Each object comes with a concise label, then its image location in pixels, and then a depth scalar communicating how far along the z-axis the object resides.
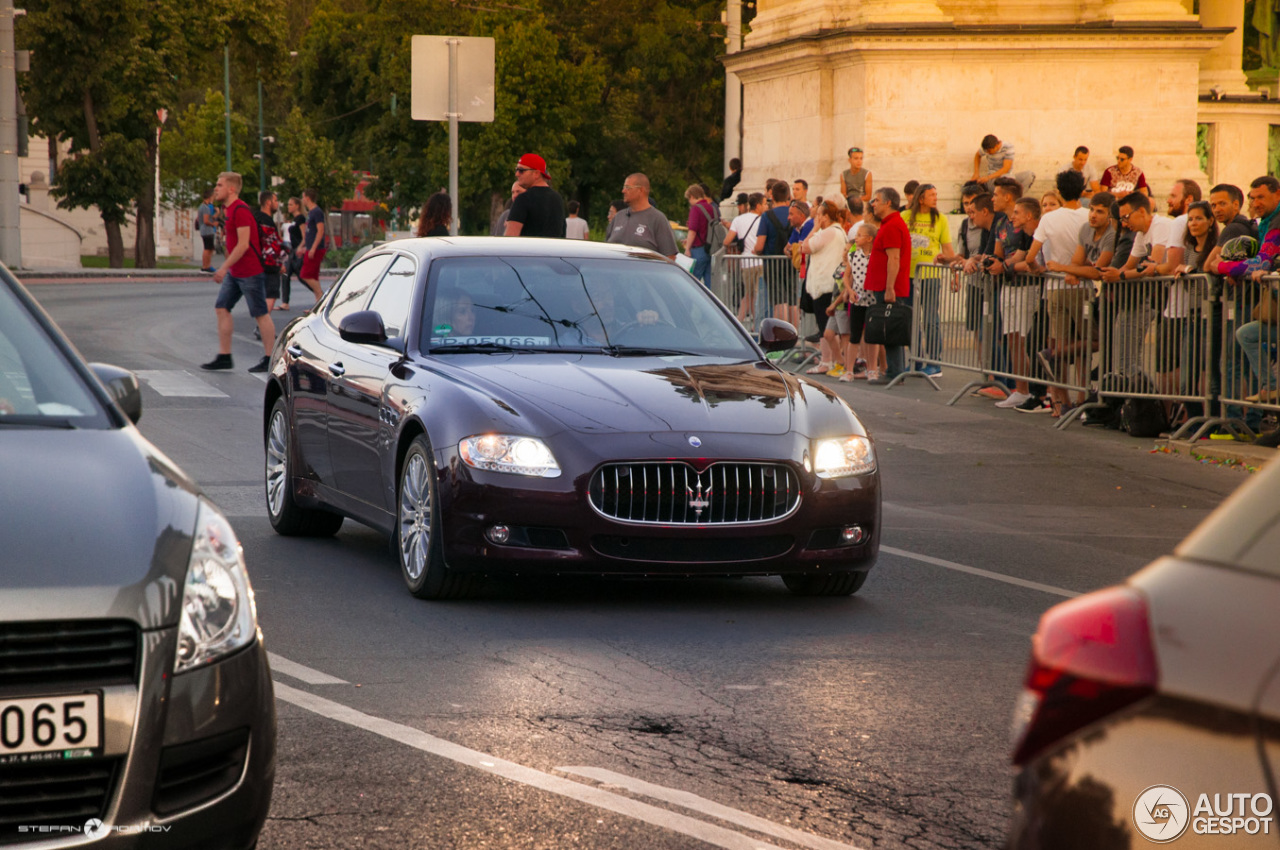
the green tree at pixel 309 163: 83.69
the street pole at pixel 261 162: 84.62
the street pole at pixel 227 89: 77.81
